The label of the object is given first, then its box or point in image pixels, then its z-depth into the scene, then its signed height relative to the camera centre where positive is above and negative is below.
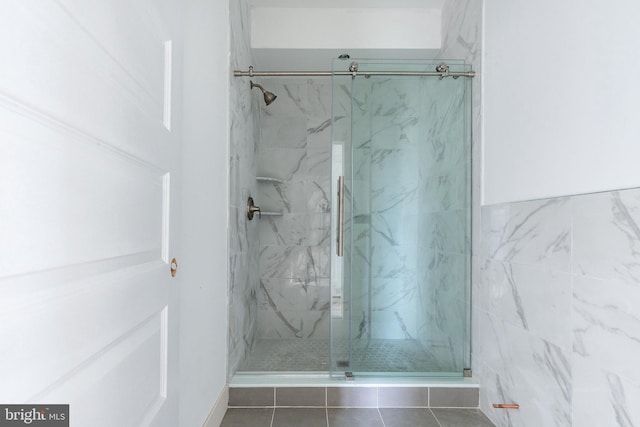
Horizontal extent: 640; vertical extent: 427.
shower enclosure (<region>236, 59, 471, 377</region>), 2.05 -0.01
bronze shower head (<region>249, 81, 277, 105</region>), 2.36 +0.76
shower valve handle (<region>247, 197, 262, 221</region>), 2.47 +0.03
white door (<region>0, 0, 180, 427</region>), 0.50 +0.01
